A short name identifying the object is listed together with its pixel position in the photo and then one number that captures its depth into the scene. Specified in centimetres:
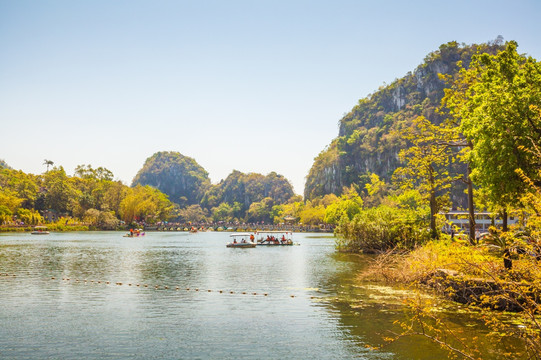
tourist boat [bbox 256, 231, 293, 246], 8652
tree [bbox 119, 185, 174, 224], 16675
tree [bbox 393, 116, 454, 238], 3738
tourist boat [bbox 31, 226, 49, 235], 11653
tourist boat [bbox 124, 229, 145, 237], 11754
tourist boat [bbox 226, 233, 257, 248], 8028
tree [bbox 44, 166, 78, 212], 15425
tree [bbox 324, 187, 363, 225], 12825
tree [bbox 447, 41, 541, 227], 2330
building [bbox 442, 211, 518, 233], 11662
